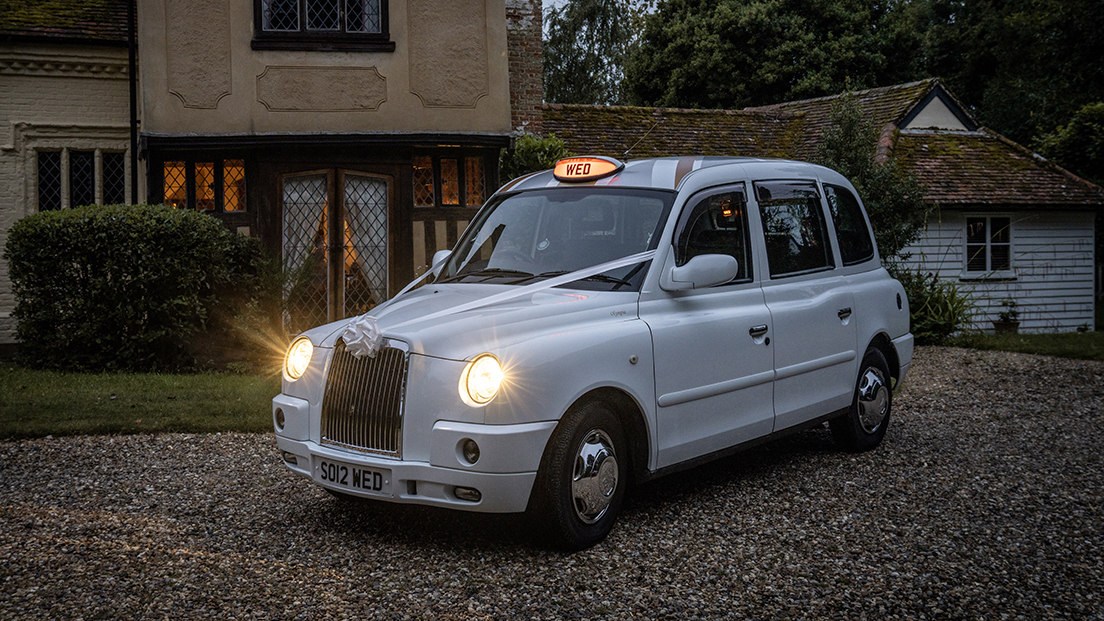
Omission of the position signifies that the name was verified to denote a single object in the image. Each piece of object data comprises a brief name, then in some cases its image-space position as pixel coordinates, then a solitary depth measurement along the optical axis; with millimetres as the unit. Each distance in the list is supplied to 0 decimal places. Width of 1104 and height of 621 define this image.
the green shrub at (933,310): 15391
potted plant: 21734
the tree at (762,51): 30359
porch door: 13094
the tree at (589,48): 35062
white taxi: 4516
